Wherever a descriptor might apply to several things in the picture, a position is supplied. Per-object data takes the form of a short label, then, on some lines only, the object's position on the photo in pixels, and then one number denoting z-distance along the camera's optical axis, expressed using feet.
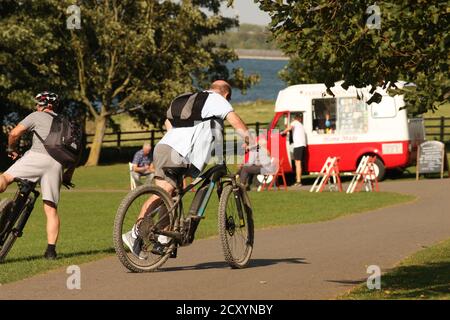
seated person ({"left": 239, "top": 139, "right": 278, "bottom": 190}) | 91.29
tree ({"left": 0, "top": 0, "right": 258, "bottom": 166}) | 132.98
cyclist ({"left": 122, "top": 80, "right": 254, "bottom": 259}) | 35.12
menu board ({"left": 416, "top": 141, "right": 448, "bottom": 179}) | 100.63
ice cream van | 99.45
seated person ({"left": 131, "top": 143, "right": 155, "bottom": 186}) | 90.22
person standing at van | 97.25
